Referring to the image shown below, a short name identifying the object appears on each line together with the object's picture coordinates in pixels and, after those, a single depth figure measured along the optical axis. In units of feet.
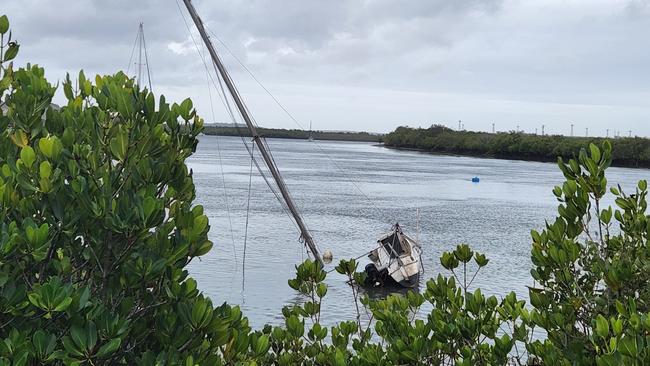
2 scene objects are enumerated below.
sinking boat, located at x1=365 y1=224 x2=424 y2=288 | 106.01
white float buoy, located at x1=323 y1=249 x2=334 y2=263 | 108.71
